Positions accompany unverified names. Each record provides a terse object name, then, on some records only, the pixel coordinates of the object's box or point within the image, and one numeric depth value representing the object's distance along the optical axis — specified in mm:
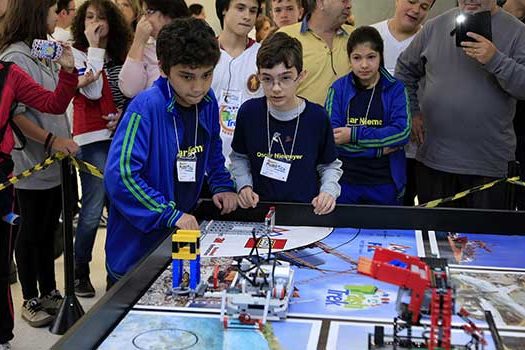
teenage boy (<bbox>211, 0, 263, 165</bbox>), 3100
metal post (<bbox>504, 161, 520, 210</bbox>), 3025
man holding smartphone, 3061
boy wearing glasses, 2492
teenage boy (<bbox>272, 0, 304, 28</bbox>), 4188
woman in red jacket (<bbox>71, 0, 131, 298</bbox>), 3586
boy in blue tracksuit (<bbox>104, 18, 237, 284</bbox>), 2061
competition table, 1511
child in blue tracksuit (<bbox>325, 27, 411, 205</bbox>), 3006
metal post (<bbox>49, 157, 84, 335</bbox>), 3086
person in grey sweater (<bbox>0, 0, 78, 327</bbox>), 3016
